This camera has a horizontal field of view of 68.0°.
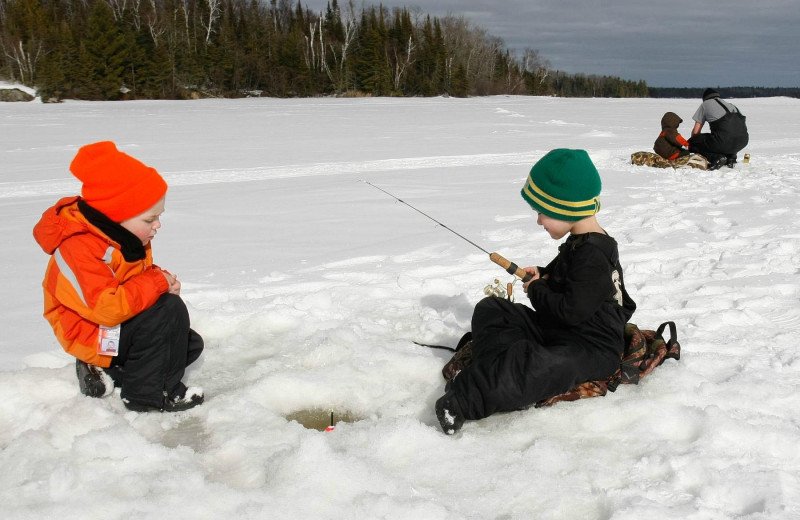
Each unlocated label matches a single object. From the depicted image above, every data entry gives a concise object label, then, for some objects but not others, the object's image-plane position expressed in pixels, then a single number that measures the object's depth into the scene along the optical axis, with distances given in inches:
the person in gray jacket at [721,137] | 323.0
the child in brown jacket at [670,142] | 331.0
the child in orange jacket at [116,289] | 87.0
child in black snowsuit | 89.8
